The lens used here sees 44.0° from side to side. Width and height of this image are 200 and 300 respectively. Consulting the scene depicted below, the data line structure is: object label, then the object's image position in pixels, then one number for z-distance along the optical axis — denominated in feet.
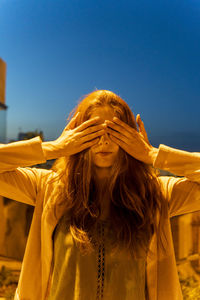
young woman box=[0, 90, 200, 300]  2.58
